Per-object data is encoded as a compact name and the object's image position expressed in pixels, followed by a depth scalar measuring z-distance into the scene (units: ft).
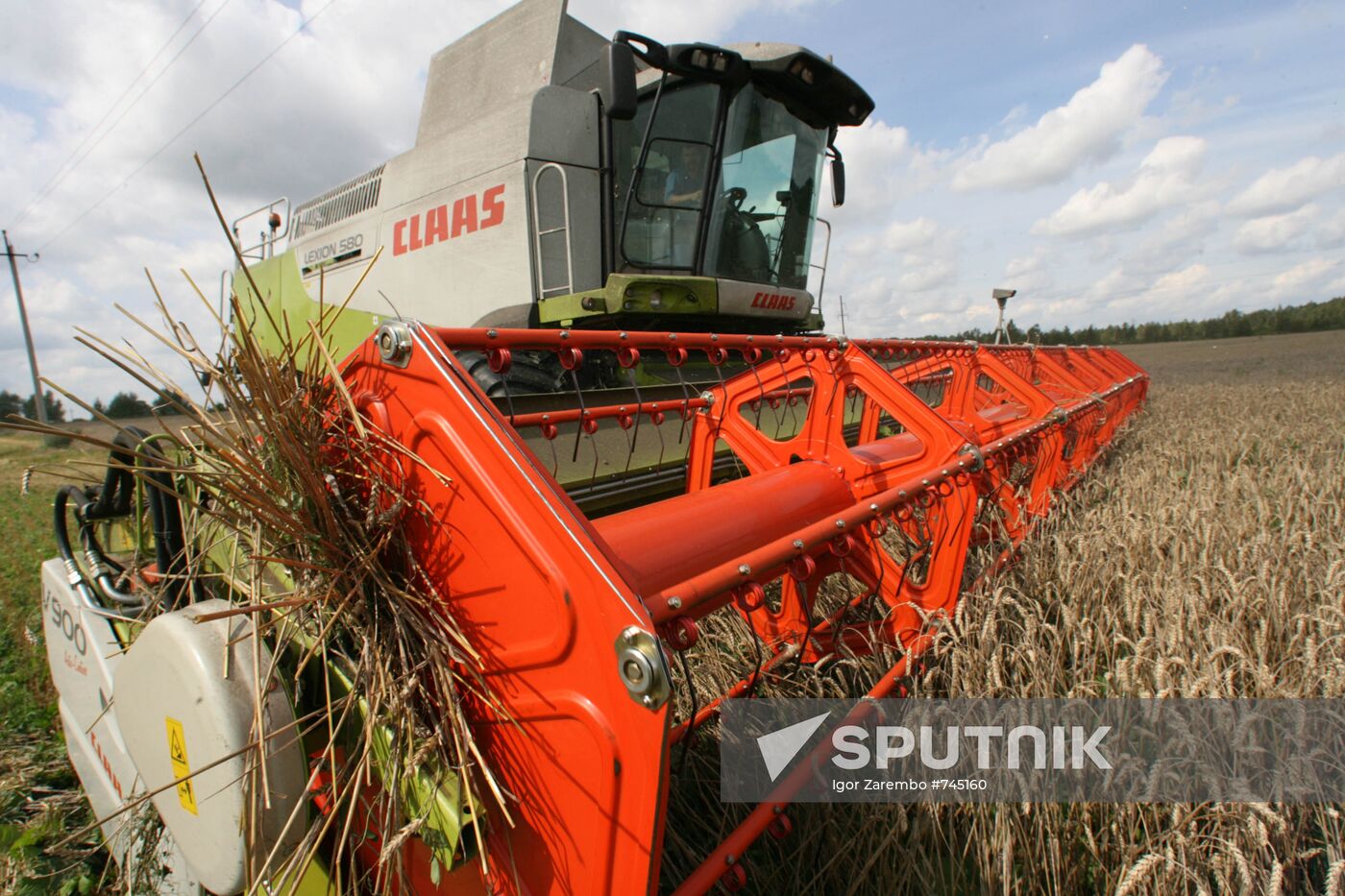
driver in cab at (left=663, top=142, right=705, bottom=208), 14.25
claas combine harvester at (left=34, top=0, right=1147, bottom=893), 3.16
